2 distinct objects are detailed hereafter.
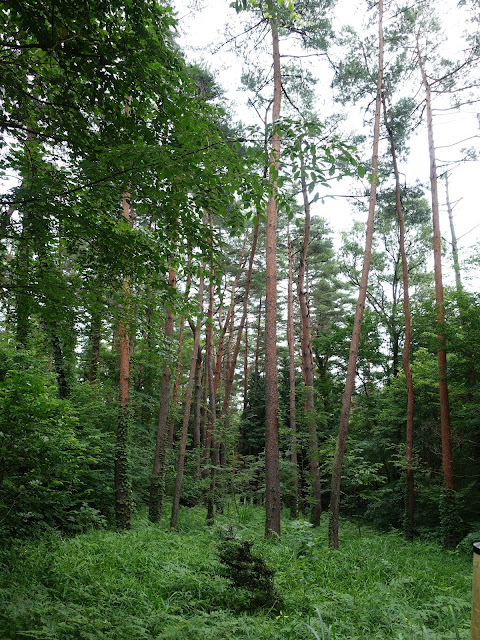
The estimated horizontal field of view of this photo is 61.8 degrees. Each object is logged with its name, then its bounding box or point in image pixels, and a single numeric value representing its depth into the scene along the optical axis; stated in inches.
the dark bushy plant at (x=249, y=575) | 158.6
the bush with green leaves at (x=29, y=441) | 150.0
